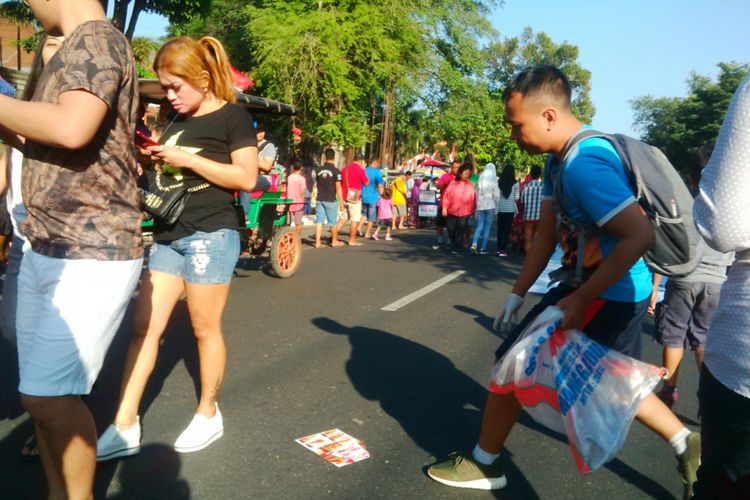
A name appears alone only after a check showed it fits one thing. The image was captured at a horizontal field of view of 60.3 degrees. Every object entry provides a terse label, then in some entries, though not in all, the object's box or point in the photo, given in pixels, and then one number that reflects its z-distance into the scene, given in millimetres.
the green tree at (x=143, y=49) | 32894
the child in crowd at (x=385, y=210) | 14898
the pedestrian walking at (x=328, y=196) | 12000
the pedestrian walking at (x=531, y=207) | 11352
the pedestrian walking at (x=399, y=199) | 17219
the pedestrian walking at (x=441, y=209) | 12963
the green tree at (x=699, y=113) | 46156
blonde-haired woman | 2863
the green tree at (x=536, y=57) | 72500
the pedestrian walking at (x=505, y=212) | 12570
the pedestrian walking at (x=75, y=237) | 1891
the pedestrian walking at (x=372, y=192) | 14203
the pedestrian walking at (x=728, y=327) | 1424
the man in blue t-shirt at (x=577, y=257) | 2270
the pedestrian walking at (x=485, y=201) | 12633
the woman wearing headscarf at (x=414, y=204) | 18859
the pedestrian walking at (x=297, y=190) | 11609
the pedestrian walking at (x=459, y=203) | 12312
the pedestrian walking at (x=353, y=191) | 13117
